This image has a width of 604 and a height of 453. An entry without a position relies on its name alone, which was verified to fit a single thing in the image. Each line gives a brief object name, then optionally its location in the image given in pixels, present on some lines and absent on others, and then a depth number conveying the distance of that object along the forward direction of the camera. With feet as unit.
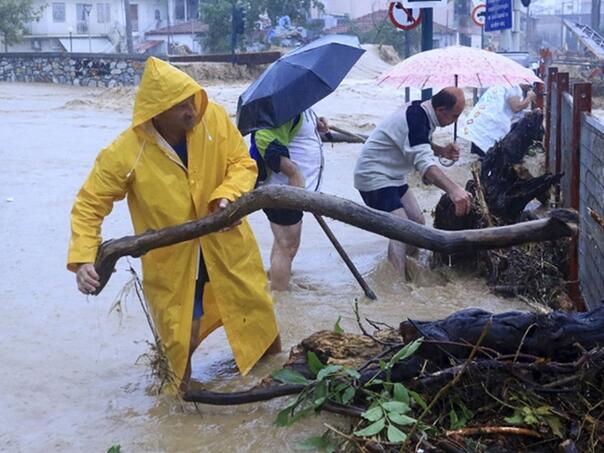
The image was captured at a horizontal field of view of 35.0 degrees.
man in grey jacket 21.59
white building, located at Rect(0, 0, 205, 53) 211.61
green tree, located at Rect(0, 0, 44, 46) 172.55
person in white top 38.14
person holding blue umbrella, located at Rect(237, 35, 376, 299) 21.20
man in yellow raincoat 14.76
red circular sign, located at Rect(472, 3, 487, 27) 63.16
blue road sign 48.88
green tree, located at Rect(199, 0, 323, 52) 156.35
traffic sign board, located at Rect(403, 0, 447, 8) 33.99
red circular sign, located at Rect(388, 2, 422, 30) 37.04
